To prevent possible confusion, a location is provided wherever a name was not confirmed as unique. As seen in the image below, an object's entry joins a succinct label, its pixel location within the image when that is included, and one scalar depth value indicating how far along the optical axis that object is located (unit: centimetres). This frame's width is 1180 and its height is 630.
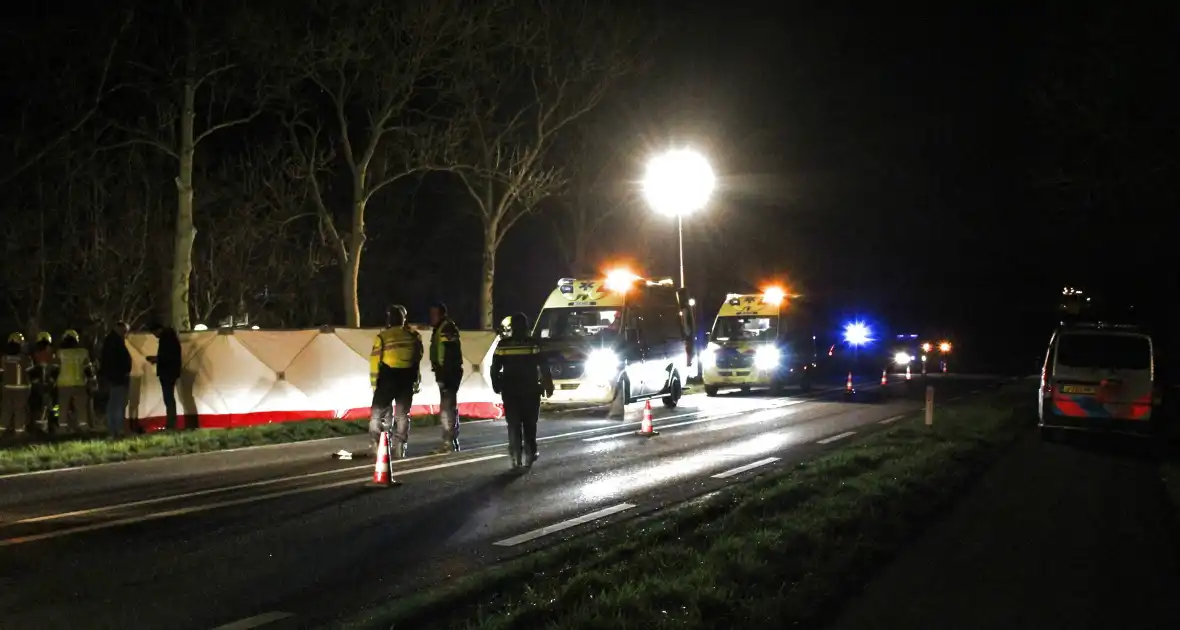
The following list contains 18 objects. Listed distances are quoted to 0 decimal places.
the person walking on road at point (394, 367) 1355
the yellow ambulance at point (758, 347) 2970
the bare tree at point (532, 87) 3300
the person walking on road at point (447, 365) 1496
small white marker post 1872
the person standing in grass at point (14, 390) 1780
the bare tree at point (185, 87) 2412
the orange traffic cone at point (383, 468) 1202
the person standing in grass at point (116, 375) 1716
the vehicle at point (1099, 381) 1717
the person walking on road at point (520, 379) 1331
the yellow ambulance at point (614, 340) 2183
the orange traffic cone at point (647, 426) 1773
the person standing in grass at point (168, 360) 1781
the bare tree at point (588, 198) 4531
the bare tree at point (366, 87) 2834
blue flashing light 3961
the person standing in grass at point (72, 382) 1825
